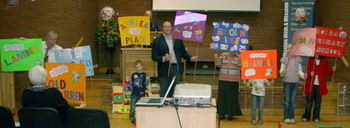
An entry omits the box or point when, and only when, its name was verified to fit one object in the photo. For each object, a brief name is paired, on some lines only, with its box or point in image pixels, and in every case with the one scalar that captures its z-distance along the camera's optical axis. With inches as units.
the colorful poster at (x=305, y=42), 191.2
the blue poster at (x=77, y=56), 176.2
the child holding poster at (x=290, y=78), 204.4
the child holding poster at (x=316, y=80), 212.4
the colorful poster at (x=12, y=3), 255.1
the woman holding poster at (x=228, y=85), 205.3
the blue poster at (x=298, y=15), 324.5
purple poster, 188.5
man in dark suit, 186.7
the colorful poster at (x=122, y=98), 232.8
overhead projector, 123.0
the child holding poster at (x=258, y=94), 204.2
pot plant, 321.1
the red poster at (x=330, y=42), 199.3
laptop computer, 123.0
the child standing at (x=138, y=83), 196.6
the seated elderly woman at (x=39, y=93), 117.9
